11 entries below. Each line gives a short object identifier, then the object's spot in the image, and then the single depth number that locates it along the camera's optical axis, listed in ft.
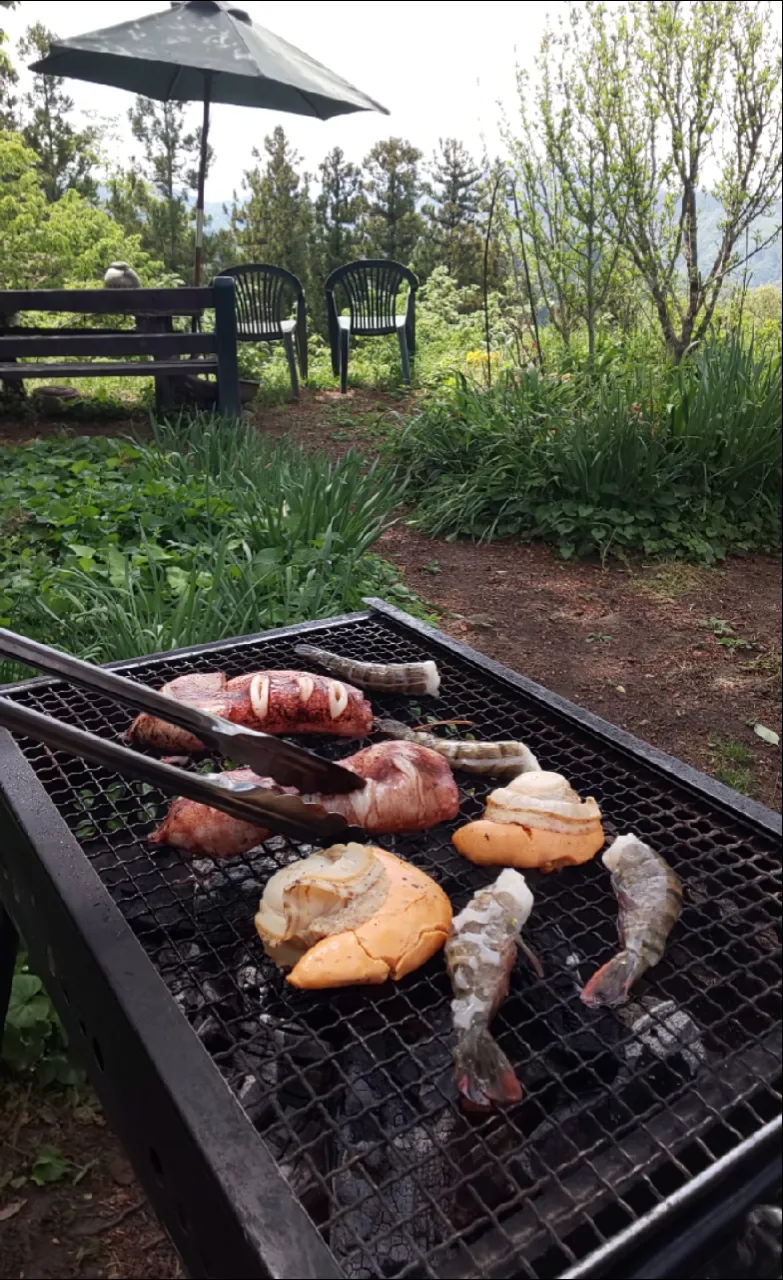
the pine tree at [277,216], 60.54
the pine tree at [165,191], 57.47
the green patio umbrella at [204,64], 25.20
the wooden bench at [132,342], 22.34
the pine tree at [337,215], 61.57
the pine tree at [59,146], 50.67
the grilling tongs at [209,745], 3.21
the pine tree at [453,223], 61.26
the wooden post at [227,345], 22.29
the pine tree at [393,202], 66.33
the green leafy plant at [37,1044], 6.31
